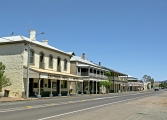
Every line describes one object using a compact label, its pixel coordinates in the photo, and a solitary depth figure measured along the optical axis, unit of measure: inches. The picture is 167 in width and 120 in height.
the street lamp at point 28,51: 1177.1
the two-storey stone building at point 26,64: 1275.8
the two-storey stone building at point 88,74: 1985.7
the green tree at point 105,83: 2245.1
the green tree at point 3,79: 1203.8
